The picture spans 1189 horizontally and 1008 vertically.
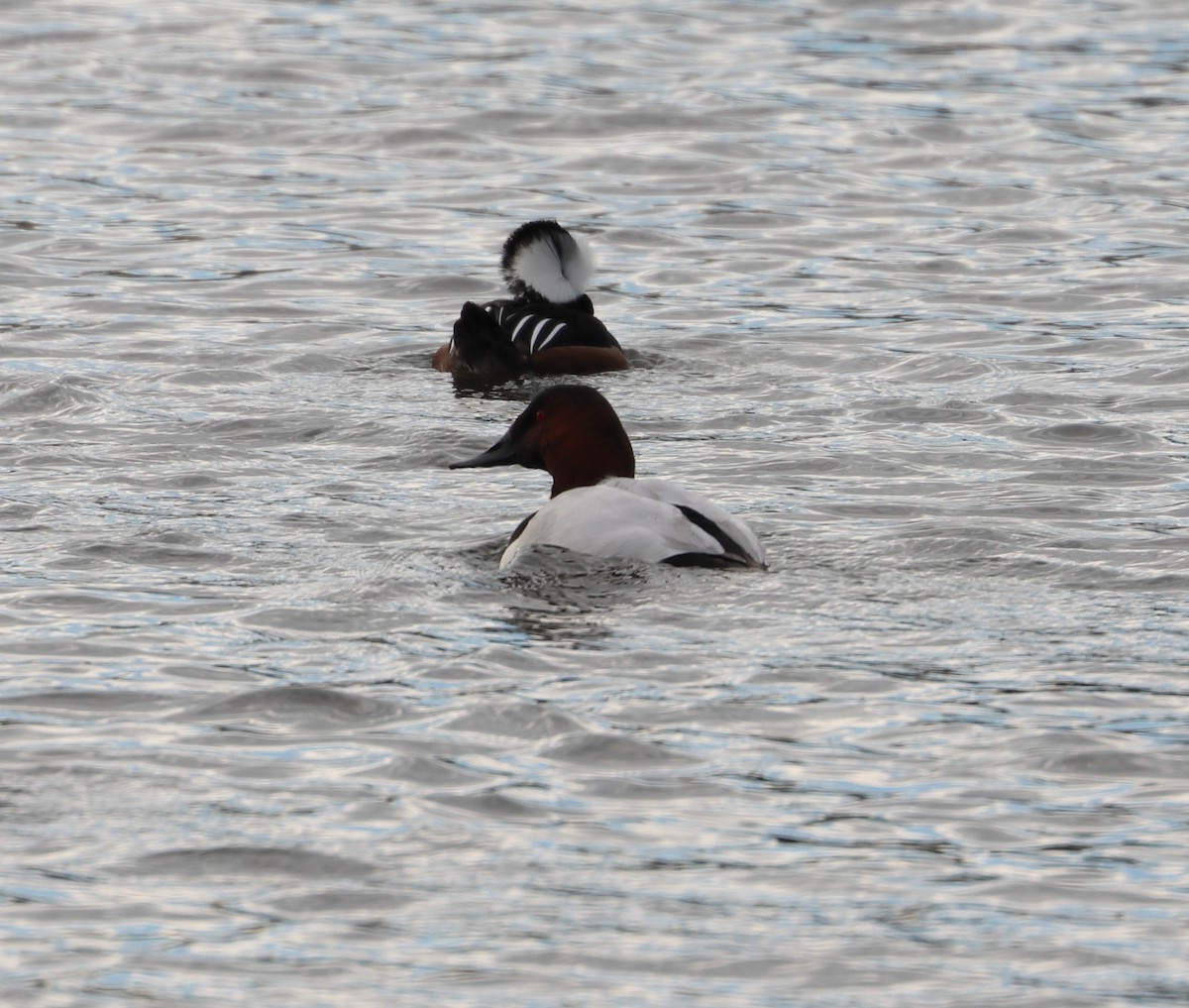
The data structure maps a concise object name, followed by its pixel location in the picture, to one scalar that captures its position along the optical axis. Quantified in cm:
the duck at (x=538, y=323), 2530
